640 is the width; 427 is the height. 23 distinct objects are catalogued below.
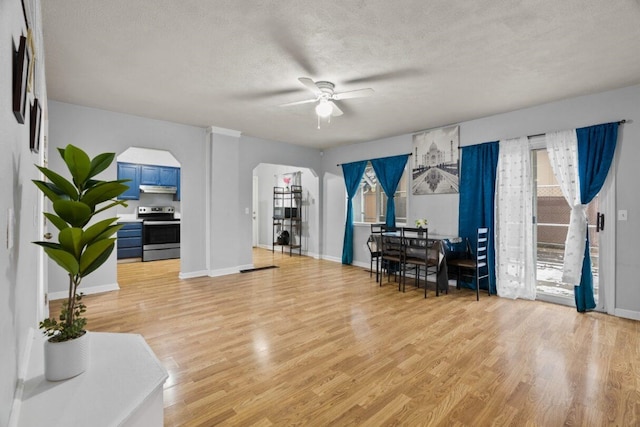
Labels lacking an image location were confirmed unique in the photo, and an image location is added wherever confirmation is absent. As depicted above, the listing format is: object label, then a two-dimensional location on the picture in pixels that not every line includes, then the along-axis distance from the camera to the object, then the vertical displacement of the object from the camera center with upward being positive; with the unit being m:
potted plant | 1.18 -0.11
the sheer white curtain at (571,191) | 3.75 +0.27
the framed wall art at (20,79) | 1.09 +0.49
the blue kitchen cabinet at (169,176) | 7.61 +0.92
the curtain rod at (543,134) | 3.53 +1.04
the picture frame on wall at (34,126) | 1.72 +0.51
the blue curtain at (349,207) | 6.62 +0.12
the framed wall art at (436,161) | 5.02 +0.87
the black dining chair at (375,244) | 5.32 -0.56
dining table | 4.33 -0.63
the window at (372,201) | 5.98 +0.24
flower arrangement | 4.94 -0.17
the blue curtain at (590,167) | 3.60 +0.54
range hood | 7.28 +0.58
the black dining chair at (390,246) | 4.89 -0.55
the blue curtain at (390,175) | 5.77 +0.72
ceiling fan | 3.20 +1.29
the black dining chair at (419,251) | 4.38 -0.59
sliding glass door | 4.07 -0.23
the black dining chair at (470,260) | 4.30 -0.71
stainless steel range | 7.04 -0.48
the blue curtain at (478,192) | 4.54 +0.31
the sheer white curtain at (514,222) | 4.23 -0.14
